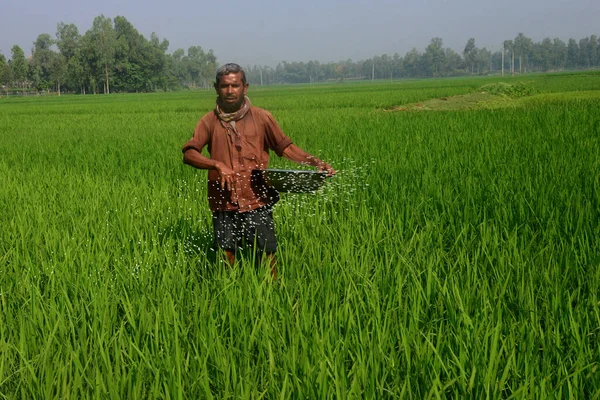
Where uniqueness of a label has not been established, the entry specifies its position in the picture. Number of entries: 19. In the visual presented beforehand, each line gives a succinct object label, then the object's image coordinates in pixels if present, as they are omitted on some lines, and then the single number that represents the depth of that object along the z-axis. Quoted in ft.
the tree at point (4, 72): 228.02
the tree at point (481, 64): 515.58
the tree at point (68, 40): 268.41
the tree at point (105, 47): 240.12
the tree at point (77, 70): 236.63
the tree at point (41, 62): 252.83
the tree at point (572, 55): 478.18
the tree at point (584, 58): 478.18
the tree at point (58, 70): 245.65
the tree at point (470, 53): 505.25
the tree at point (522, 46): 533.83
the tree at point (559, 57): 479.41
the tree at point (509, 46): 531.91
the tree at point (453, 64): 493.77
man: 7.26
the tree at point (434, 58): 487.61
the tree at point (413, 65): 505.25
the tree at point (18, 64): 248.52
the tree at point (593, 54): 478.18
